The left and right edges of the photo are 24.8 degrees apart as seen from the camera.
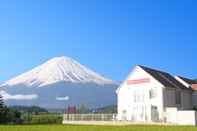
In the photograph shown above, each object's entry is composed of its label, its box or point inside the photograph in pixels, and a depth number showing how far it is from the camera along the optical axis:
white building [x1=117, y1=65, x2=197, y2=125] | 53.22
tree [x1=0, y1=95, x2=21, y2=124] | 60.03
